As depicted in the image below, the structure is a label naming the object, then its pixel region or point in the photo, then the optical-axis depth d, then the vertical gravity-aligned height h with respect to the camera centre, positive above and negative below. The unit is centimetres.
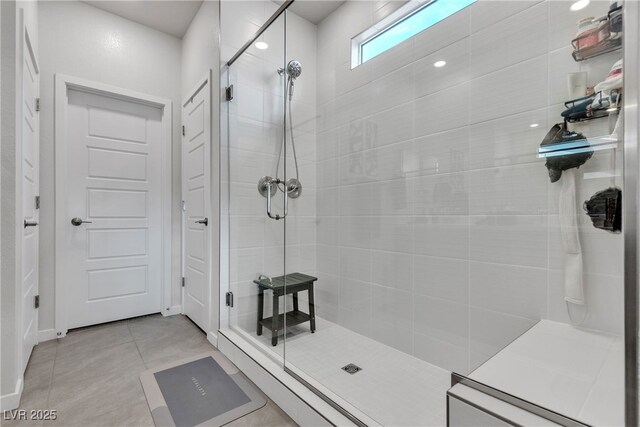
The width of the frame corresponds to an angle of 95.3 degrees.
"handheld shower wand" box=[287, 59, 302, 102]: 220 +109
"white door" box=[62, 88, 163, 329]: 243 +6
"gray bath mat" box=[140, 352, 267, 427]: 139 -96
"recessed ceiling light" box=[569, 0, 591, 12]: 118 +86
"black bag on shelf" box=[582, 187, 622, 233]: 90 +1
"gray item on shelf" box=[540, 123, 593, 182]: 118 +27
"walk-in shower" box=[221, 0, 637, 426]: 104 +6
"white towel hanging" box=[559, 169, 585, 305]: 119 -12
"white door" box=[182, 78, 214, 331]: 233 +11
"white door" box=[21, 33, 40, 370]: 165 +11
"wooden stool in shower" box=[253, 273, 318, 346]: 198 -62
